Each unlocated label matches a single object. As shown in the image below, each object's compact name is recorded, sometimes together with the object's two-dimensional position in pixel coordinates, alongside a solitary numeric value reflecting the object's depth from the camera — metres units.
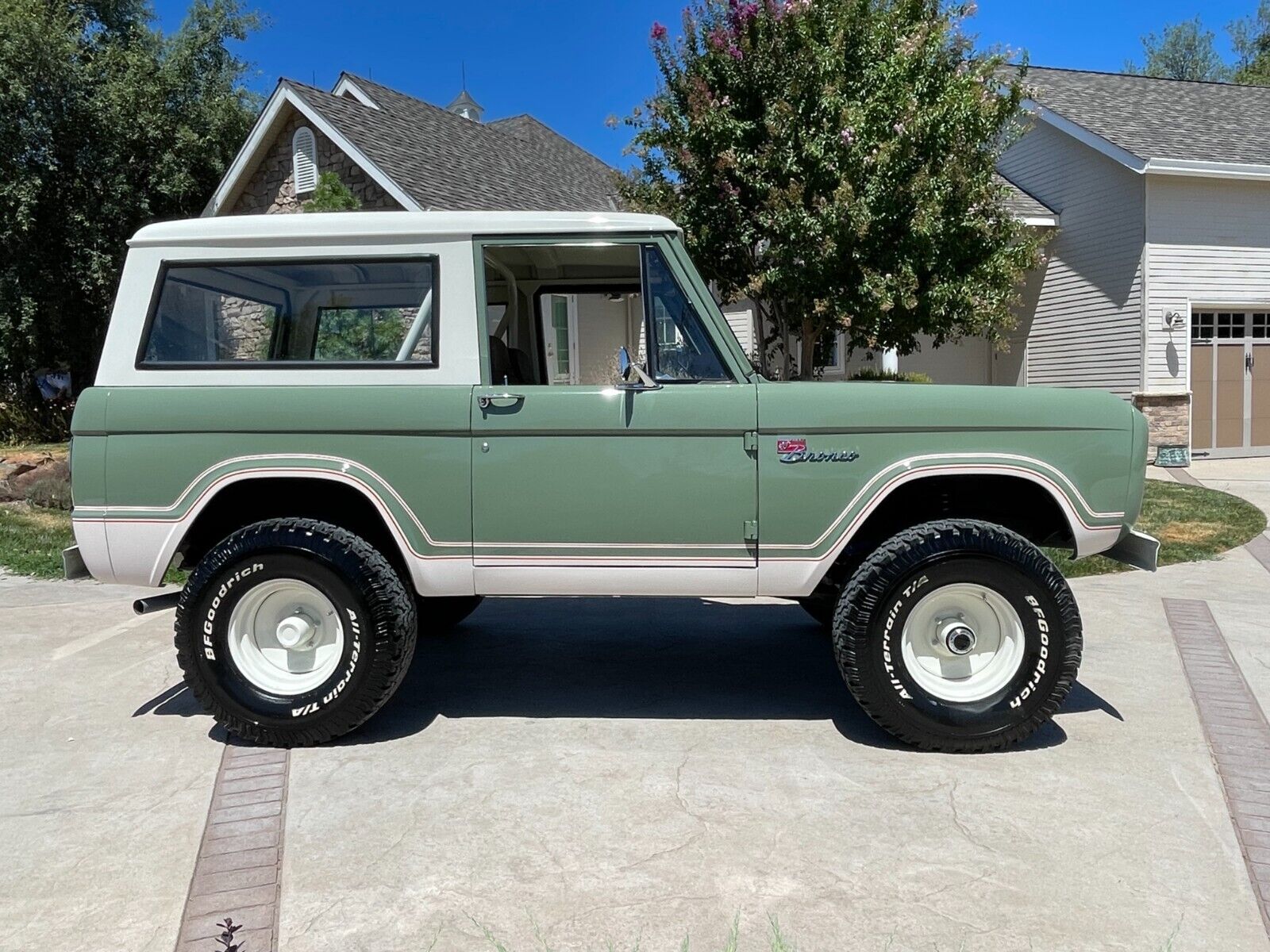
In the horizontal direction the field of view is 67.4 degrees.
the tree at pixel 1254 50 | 36.22
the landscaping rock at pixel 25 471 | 10.45
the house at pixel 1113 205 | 14.45
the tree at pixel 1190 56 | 37.94
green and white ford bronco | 3.70
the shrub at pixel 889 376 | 14.31
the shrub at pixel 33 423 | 16.23
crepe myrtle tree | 10.58
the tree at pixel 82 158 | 17.53
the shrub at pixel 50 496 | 10.32
